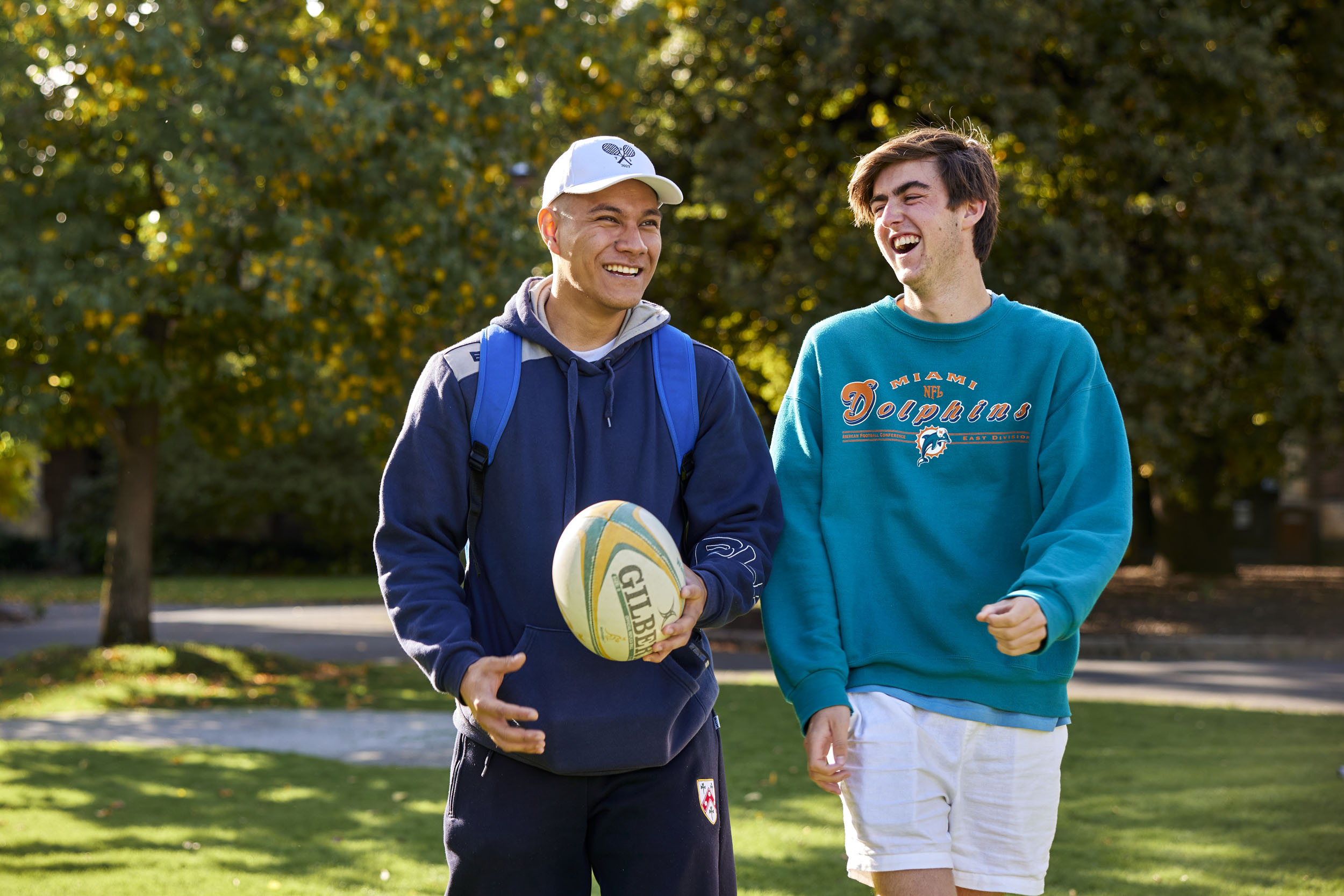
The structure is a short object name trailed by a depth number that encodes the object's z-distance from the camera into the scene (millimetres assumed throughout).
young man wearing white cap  2754
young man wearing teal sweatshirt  2869
